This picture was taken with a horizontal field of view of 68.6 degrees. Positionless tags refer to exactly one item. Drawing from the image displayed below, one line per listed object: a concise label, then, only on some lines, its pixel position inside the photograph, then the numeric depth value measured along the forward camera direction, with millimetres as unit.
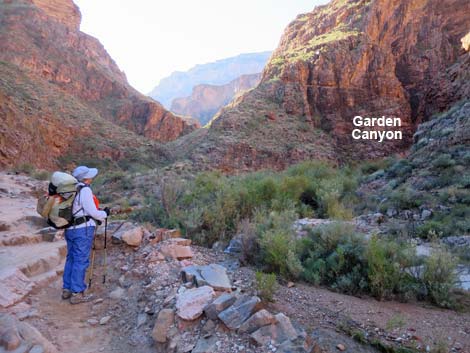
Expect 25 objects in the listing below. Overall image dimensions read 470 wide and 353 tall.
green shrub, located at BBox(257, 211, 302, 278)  4004
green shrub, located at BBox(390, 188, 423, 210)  8400
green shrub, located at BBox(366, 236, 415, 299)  3562
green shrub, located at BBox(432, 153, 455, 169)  10298
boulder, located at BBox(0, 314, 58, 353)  2816
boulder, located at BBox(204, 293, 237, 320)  3060
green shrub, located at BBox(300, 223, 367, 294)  3766
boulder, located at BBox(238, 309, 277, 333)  2814
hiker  3936
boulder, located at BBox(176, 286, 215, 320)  3141
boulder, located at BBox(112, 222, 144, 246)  5320
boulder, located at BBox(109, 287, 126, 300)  4035
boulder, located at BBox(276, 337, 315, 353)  2545
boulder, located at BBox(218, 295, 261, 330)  2898
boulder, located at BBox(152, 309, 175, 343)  3074
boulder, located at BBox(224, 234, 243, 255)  5102
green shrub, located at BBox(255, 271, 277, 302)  3281
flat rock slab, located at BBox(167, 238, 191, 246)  5184
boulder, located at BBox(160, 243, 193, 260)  4738
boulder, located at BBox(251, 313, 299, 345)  2688
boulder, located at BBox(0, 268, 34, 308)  3574
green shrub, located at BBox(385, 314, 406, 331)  2812
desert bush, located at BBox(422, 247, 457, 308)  3463
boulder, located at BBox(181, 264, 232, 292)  3609
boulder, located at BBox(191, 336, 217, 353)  2730
